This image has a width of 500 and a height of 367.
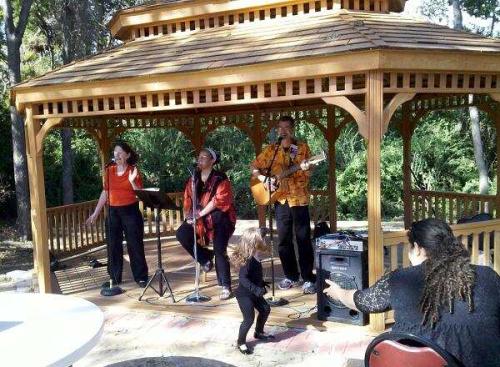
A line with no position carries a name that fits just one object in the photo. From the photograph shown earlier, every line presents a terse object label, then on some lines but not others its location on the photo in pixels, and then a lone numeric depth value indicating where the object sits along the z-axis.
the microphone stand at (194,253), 5.65
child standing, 4.39
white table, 2.54
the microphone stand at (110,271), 6.22
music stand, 5.44
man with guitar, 5.69
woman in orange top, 6.16
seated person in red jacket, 5.80
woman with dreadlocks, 2.24
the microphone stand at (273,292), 5.45
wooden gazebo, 4.71
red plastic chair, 2.12
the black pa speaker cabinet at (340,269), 4.87
